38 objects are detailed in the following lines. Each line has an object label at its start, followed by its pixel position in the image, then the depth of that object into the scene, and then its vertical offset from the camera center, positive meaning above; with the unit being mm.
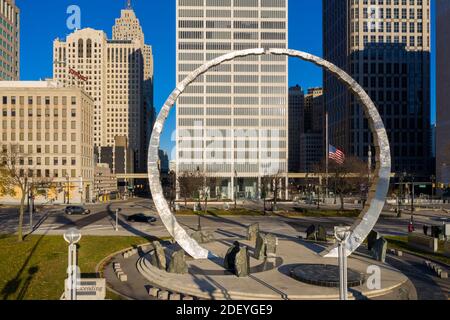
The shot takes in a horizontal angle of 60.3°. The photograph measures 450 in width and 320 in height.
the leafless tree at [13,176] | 32875 -2334
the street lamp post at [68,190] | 77500 -6308
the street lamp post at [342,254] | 13453 -3344
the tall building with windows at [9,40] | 110938 +36159
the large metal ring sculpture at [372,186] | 25484 -459
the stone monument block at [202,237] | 30938 -6263
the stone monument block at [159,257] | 23203 -5888
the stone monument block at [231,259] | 22703 -5858
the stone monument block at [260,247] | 25188 -5808
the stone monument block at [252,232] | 33188 -6226
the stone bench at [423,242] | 30594 -6948
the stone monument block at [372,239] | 29934 -6186
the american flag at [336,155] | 53250 +584
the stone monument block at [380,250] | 26203 -6219
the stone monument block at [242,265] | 21703 -5945
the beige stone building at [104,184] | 95606 -6749
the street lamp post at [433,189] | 102300 -9245
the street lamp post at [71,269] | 13481 -3853
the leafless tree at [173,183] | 69069 -4245
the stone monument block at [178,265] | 22203 -6036
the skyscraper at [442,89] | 104188 +19240
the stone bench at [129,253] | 28252 -6965
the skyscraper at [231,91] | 100500 +17908
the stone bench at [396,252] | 29169 -7162
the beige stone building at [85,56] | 188375 +52166
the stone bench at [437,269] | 22922 -6943
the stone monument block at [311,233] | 34394 -6616
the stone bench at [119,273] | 21938 -6689
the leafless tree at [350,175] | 63956 -2900
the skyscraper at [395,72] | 129500 +29438
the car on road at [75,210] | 56906 -7357
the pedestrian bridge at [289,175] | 103438 -4218
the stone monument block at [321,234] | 33938 -6637
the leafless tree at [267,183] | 95875 -5813
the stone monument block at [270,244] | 26734 -5904
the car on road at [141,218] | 48500 -7389
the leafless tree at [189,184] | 73812 -4603
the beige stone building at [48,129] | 84750 +6996
